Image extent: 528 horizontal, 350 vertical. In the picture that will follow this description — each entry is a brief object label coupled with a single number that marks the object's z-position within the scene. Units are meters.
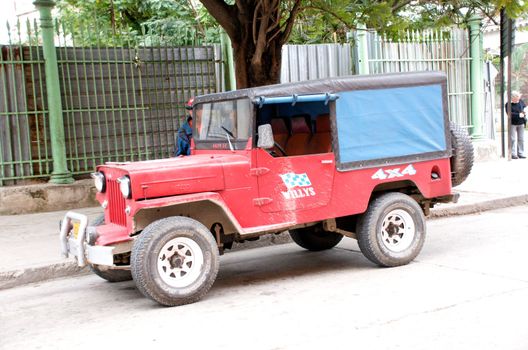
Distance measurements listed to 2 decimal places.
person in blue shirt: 8.81
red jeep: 5.49
